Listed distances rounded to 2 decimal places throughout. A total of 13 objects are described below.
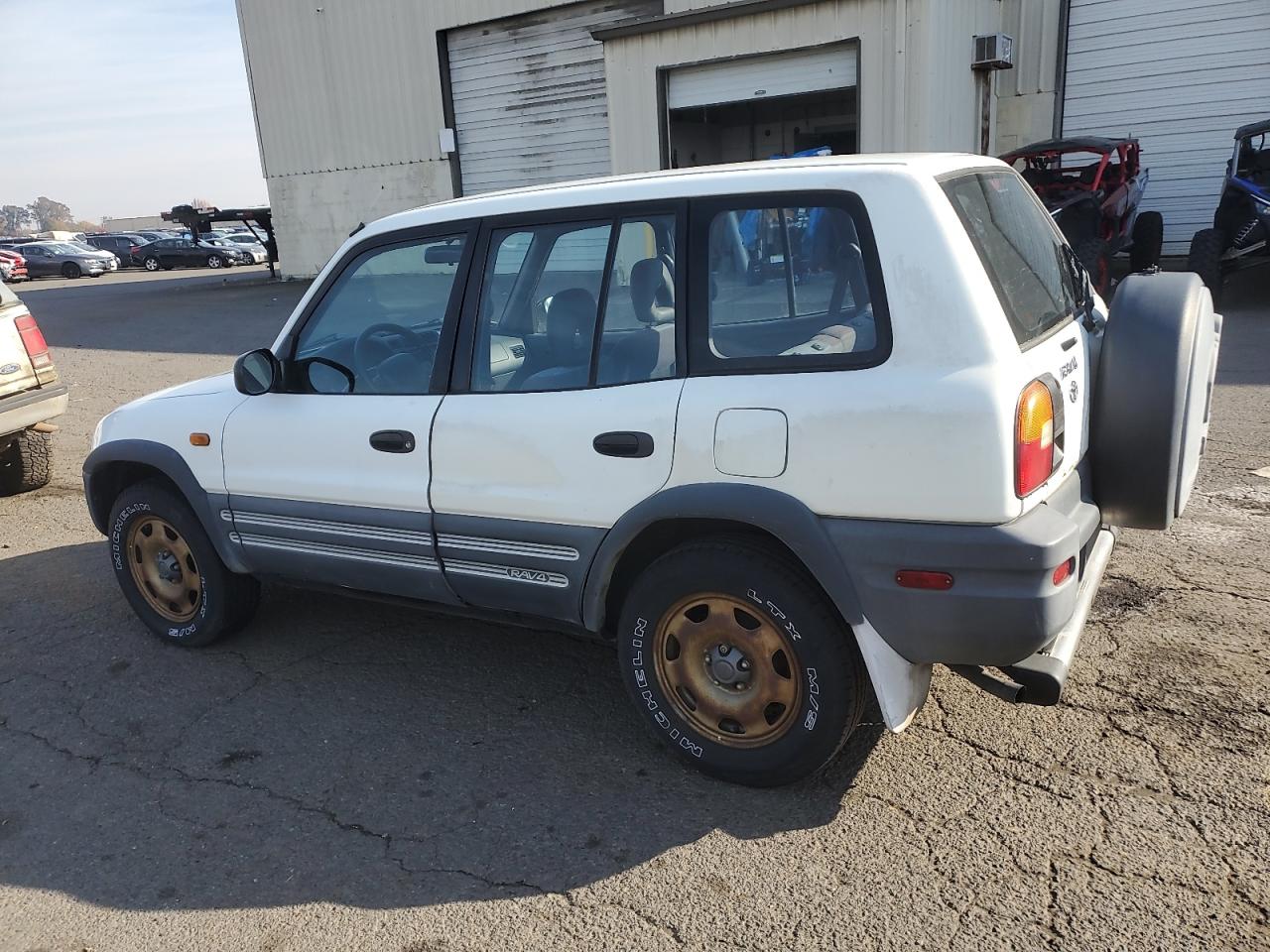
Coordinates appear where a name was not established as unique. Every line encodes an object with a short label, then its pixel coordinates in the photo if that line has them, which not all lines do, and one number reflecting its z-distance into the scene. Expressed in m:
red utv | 11.26
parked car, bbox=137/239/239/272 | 34.84
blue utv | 10.75
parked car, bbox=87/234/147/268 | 38.38
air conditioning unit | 13.05
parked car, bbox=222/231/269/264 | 35.88
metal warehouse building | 12.72
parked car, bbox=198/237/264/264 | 35.00
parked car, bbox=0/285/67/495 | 6.51
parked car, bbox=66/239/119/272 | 36.16
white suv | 2.65
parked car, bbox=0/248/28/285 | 34.59
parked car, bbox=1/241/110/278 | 35.53
